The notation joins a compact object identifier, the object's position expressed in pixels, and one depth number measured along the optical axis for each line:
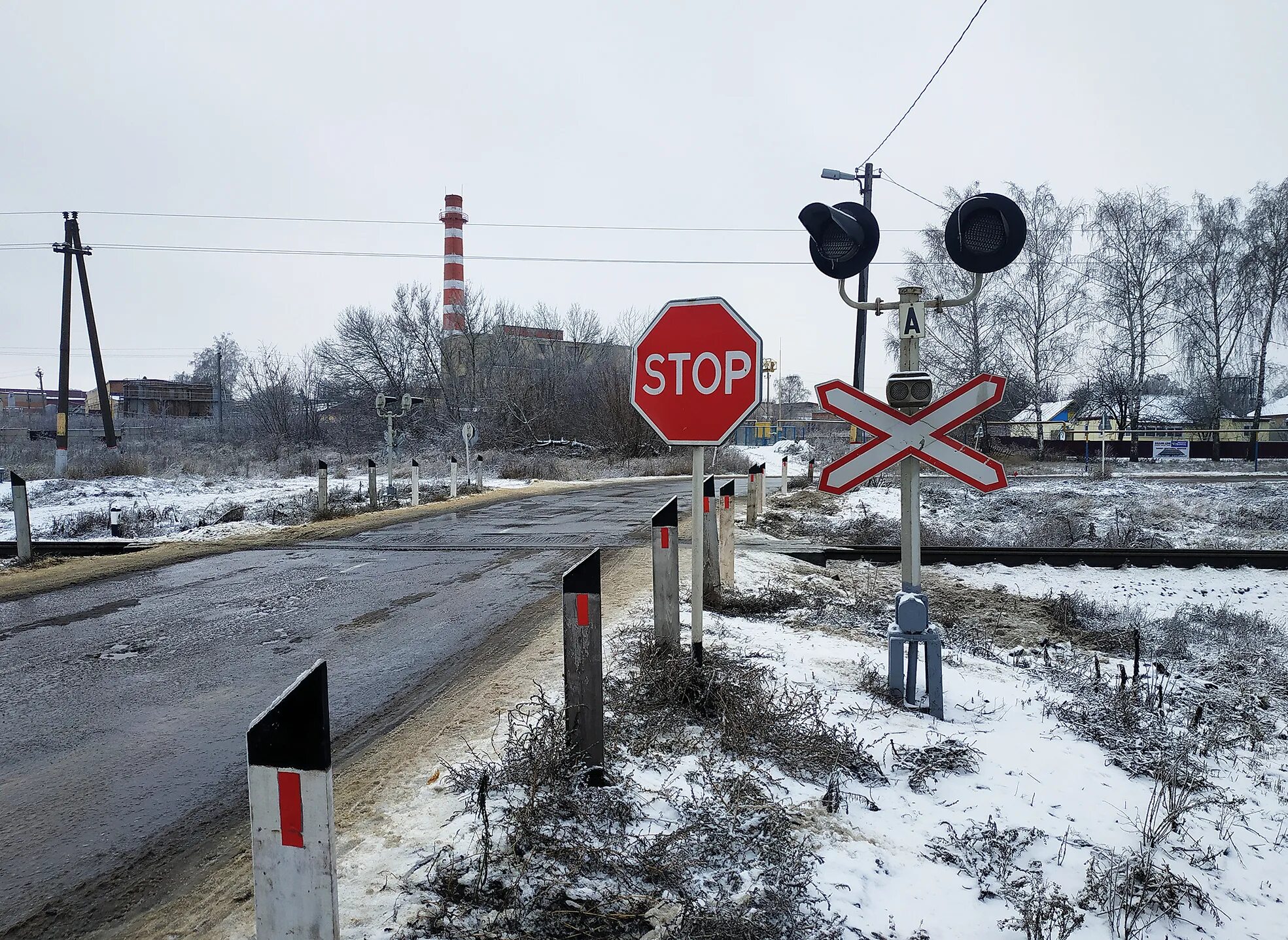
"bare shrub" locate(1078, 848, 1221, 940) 2.77
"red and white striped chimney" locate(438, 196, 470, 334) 49.31
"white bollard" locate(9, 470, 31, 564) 9.73
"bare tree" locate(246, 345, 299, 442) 48.91
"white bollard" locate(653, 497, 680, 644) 4.51
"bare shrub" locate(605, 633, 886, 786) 3.68
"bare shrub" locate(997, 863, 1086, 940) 2.64
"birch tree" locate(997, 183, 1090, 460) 33.25
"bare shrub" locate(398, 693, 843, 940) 2.46
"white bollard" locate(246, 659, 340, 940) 1.85
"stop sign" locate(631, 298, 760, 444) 4.09
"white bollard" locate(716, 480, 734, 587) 7.80
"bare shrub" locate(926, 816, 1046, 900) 2.97
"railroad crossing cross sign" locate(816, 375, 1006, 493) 4.32
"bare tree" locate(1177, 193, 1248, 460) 33.41
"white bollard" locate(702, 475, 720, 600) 7.04
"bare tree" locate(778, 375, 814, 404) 94.62
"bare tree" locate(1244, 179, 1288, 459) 32.19
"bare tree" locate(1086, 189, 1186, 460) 32.72
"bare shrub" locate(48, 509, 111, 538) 13.85
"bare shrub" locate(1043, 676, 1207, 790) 4.01
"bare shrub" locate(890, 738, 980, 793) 3.71
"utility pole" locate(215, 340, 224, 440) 47.97
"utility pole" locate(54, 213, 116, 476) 27.83
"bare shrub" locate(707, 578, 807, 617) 6.89
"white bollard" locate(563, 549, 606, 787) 3.22
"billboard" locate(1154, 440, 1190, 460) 33.25
